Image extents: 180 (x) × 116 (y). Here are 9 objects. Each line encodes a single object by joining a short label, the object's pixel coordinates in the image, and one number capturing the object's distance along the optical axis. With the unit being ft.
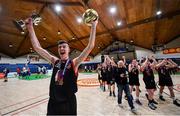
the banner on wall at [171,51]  83.13
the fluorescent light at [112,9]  43.00
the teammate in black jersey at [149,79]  17.85
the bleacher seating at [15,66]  92.38
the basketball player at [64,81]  5.28
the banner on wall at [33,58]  108.80
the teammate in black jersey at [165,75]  20.16
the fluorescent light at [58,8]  44.60
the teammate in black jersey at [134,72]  20.88
